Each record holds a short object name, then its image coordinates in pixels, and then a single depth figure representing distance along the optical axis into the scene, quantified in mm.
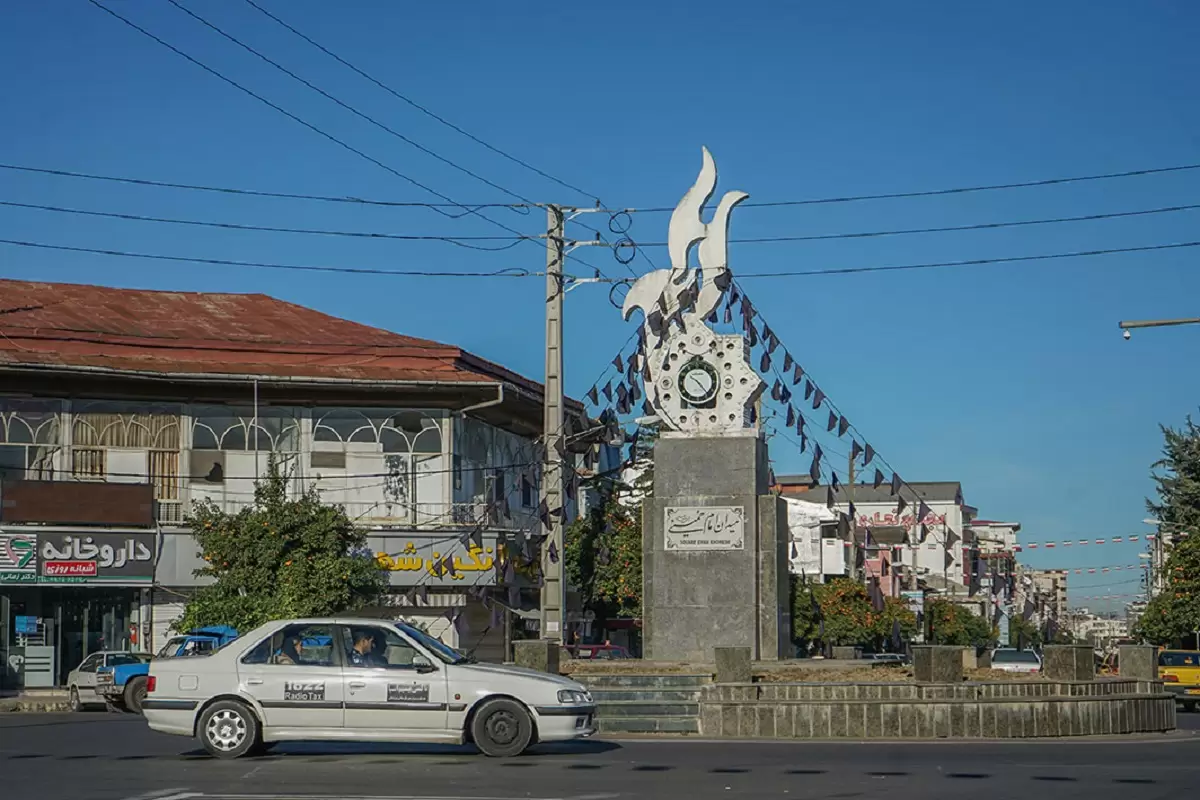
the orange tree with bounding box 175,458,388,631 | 39156
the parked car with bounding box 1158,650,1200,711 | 37750
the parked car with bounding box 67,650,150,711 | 35219
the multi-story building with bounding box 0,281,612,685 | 40812
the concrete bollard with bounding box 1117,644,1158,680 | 25000
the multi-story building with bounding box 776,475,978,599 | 92562
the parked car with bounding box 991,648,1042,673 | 45688
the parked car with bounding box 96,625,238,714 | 33344
